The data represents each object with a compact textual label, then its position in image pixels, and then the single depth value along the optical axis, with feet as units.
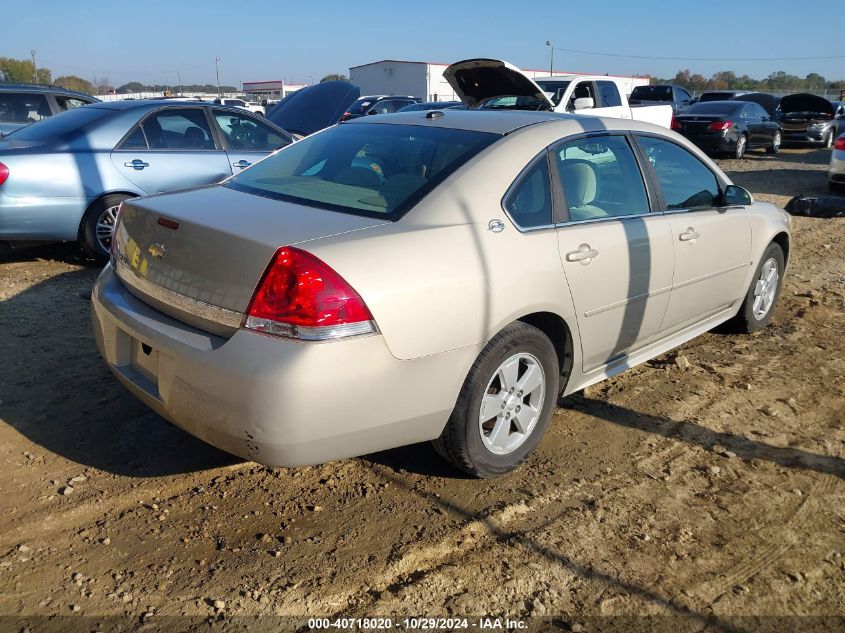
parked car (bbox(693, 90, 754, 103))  80.69
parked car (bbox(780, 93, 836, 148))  68.39
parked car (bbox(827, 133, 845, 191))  38.58
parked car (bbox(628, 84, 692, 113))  73.72
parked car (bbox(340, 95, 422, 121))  62.90
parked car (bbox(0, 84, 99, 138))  31.71
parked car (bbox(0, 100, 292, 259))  20.35
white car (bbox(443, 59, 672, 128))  35.48
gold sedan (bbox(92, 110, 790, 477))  8.79
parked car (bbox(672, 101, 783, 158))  56.75
